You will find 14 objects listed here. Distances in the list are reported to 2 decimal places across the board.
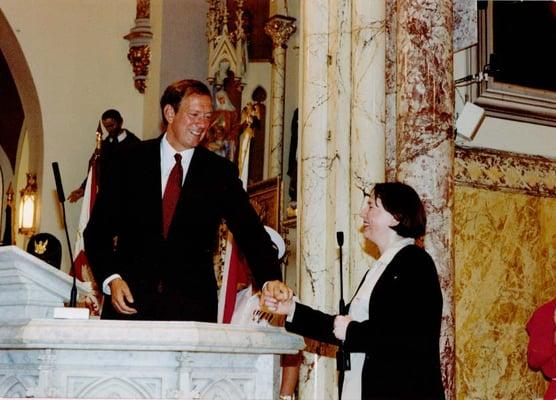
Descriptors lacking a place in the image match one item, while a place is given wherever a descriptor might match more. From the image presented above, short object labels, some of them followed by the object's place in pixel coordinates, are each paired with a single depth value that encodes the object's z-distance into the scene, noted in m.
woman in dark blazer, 3.95
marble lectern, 3.54
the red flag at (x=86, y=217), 9.32
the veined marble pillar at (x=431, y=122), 5.73
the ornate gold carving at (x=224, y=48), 11.50
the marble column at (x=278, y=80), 10.99
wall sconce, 11.83
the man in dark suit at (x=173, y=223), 4.33
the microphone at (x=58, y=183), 4.11
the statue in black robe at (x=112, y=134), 11.31
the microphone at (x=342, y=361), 4.09
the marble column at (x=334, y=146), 6.03
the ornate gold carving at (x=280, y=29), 11.05
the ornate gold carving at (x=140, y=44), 11.86
